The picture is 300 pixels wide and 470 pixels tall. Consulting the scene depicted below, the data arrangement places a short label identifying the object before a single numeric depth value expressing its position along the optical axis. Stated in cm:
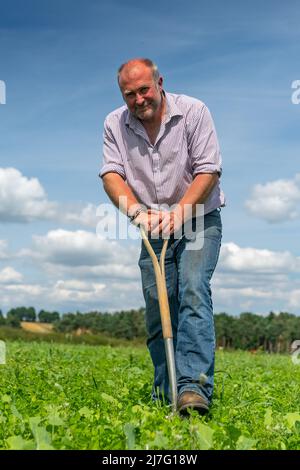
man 588
